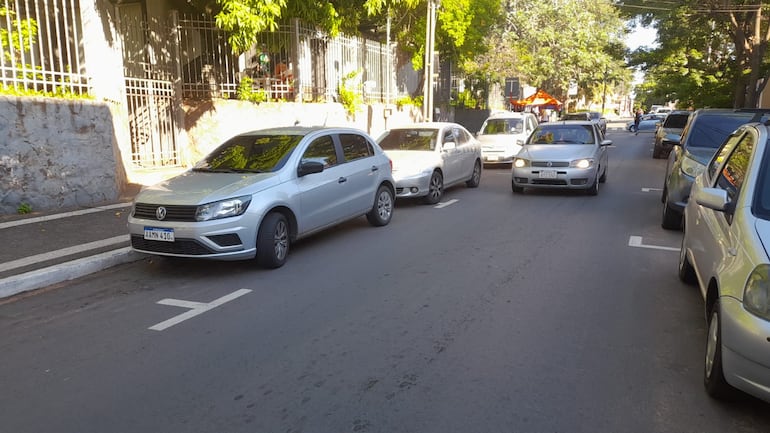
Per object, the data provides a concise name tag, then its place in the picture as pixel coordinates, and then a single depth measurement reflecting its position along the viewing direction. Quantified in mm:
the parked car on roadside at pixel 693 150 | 8148
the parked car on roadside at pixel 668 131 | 20891
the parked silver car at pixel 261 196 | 6387
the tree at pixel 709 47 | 24953
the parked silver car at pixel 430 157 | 11117
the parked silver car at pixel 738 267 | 3137
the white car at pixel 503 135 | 18047
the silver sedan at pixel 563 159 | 11719
